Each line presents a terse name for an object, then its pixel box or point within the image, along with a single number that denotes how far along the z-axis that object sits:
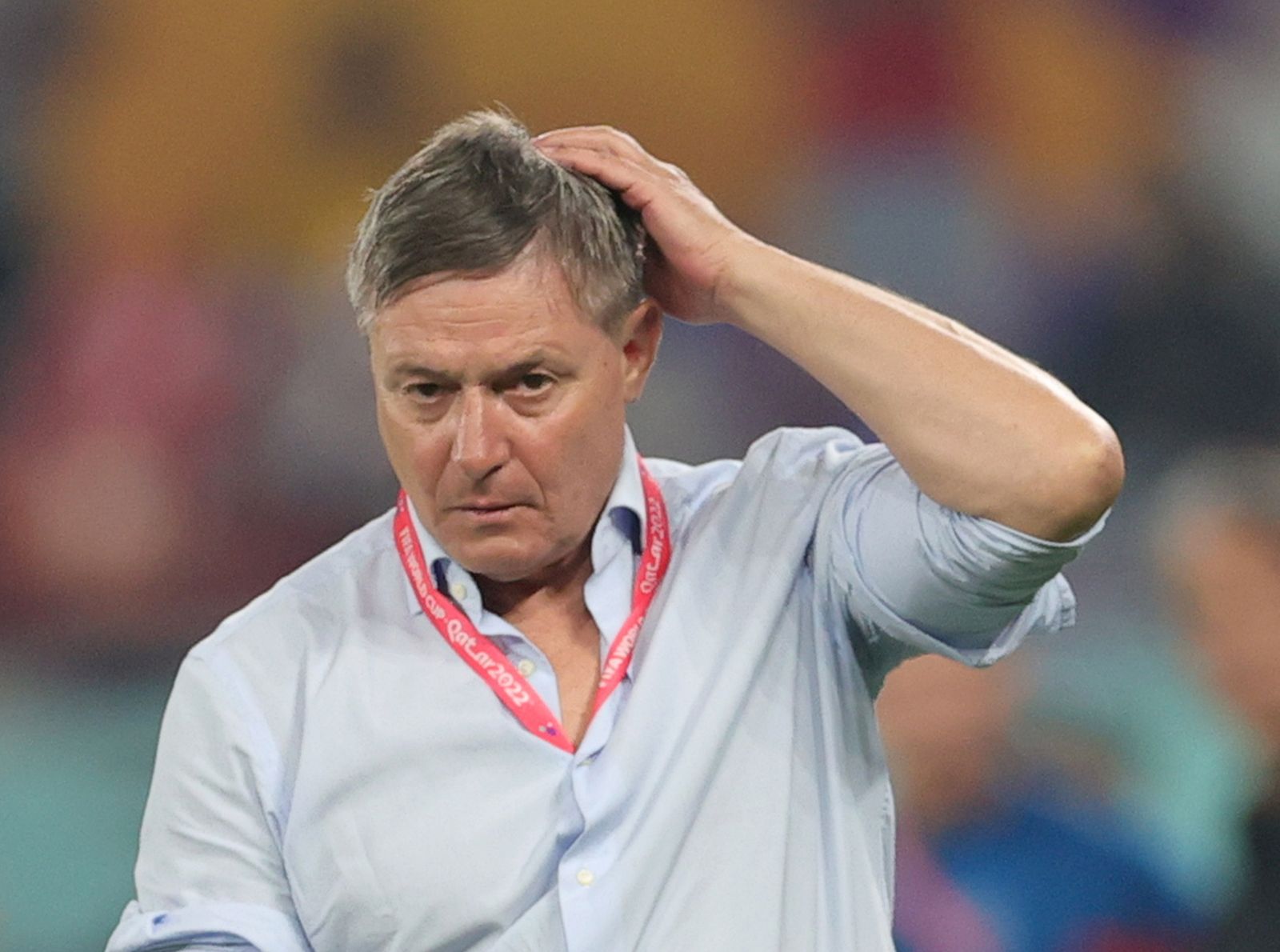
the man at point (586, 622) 10.35
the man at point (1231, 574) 11.35
